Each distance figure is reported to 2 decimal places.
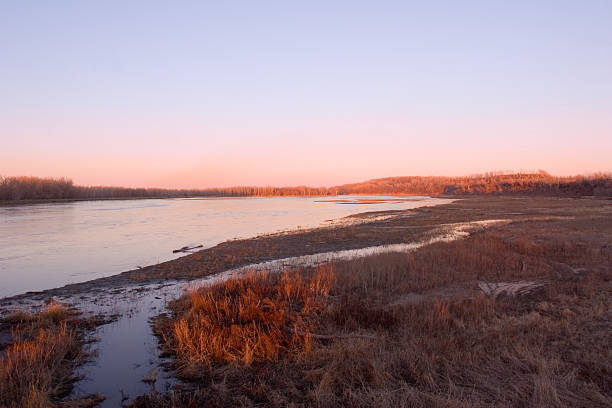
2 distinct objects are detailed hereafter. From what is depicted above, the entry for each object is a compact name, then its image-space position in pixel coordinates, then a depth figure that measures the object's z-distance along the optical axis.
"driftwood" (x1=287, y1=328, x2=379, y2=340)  6.17
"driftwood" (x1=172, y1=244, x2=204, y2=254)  18.77
